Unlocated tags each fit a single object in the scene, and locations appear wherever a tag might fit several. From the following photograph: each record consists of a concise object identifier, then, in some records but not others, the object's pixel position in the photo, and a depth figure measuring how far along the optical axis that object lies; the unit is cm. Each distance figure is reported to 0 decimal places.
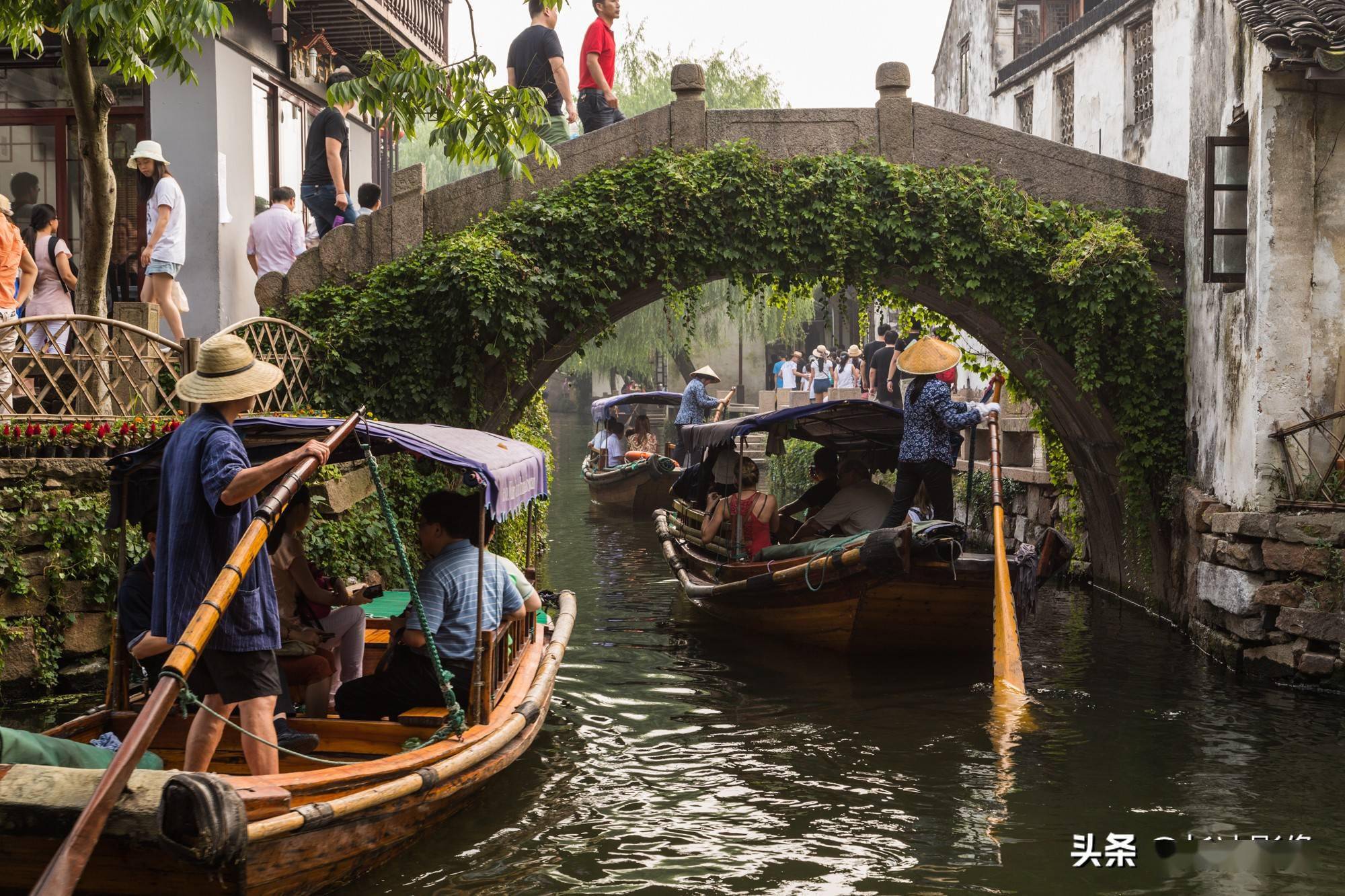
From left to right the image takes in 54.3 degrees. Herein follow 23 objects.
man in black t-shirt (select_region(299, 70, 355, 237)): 1187
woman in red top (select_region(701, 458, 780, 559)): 1132
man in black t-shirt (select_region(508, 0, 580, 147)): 1184
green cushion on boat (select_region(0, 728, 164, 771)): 450
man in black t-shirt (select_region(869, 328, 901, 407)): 1853
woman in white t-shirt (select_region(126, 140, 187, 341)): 1020
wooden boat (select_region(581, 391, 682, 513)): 2006
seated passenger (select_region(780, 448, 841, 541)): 1163
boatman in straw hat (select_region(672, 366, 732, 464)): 1820
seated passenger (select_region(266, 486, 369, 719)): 634
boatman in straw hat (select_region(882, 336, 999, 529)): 962
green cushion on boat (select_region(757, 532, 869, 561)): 943
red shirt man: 1231
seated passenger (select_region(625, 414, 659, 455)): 2231
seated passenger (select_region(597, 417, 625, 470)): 2159
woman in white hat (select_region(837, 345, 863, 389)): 2352
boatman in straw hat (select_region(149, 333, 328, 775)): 474
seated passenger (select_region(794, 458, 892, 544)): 1068
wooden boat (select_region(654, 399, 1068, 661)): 895
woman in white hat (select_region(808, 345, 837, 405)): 2286
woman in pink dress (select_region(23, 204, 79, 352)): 993
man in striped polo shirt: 612
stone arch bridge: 1152
